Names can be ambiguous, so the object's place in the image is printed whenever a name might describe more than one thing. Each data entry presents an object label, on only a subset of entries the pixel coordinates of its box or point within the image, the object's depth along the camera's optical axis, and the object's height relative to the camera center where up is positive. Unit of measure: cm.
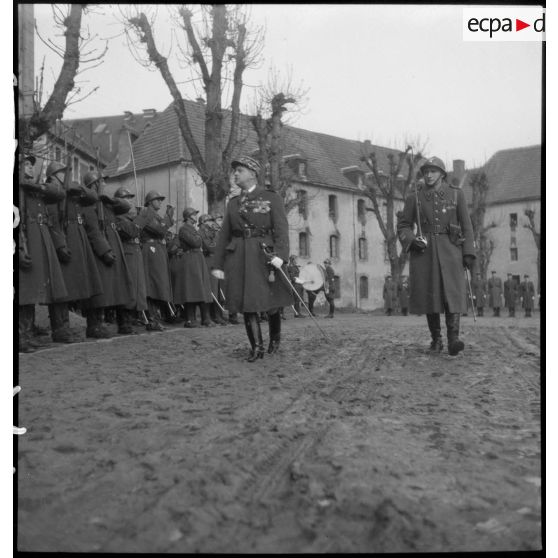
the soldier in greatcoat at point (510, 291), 2609 -54
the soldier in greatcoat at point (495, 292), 2620 -56
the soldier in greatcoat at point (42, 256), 613 +16
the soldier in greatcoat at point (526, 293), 2462 -55
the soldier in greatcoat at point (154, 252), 1132 +38
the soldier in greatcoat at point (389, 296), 3017 -85
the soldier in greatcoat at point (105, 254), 858 +25
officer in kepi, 687 +21
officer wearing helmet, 739 +32
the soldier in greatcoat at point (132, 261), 986 +20
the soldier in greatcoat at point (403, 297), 2909 -88
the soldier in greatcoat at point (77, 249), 790 +29
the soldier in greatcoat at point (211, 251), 1349 +46
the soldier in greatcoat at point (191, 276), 1241 -2
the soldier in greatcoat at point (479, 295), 2484 -64
